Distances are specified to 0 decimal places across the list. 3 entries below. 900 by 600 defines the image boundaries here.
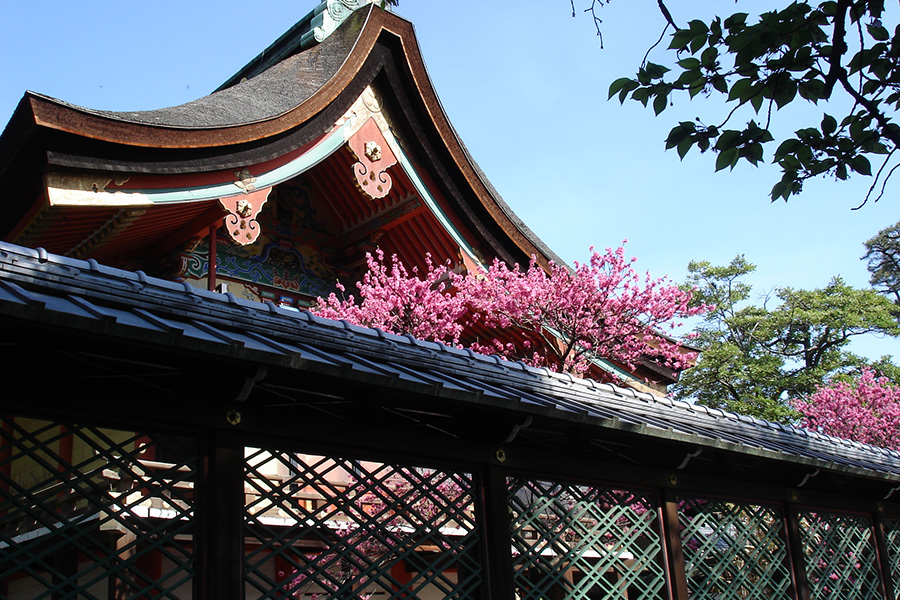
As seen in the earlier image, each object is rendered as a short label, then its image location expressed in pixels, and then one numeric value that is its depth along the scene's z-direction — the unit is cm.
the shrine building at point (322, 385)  410
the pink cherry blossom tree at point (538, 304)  1173
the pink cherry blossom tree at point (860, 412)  2128
